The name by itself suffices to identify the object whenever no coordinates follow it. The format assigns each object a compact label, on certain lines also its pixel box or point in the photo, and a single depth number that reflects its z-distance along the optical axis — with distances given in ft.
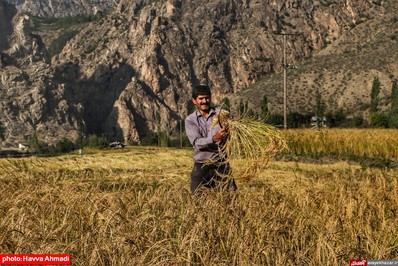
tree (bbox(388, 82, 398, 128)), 216.95
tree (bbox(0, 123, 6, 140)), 423.23
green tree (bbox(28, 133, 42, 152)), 392.88
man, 20.47
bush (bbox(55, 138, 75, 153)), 395.75
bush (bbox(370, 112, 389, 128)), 217.15
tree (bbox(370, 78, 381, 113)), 316.19
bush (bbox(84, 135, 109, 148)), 358.84
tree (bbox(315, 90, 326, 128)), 312.71
